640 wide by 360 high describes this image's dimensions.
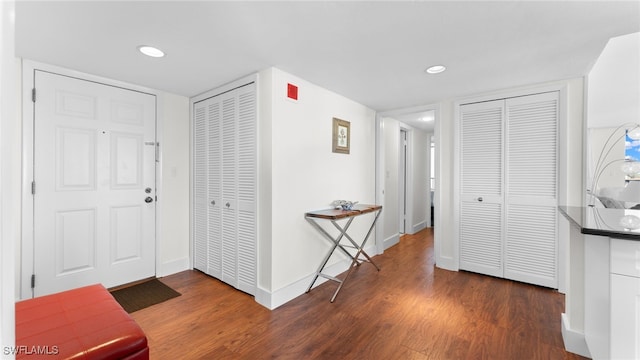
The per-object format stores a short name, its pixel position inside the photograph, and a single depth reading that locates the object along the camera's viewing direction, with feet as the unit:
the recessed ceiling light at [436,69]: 8.15
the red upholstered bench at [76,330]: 3.73
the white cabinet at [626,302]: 4.17
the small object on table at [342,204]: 9.95
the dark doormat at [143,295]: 8.29
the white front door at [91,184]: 8.12
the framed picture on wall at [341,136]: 10.75
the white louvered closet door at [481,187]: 10.56
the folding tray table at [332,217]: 8.64
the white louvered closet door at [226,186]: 8.86
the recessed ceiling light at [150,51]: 6.86
